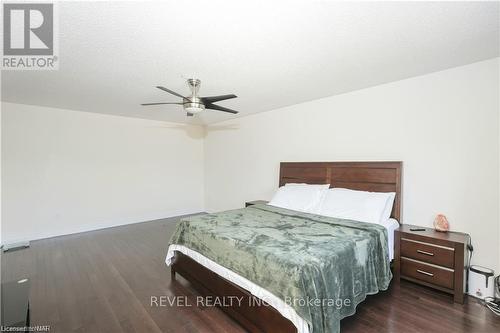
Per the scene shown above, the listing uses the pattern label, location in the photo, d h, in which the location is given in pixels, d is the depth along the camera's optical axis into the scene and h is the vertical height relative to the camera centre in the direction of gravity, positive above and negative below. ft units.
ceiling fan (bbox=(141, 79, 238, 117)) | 8.54 +2.44
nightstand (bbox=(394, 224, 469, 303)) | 7.47 -3.27
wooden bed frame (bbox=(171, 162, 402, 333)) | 5.92 -1.40
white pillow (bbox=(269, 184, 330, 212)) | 11.27 -1.64
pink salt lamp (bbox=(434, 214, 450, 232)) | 8.61 -2.21
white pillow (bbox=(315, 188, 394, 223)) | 9.20 -1.72
